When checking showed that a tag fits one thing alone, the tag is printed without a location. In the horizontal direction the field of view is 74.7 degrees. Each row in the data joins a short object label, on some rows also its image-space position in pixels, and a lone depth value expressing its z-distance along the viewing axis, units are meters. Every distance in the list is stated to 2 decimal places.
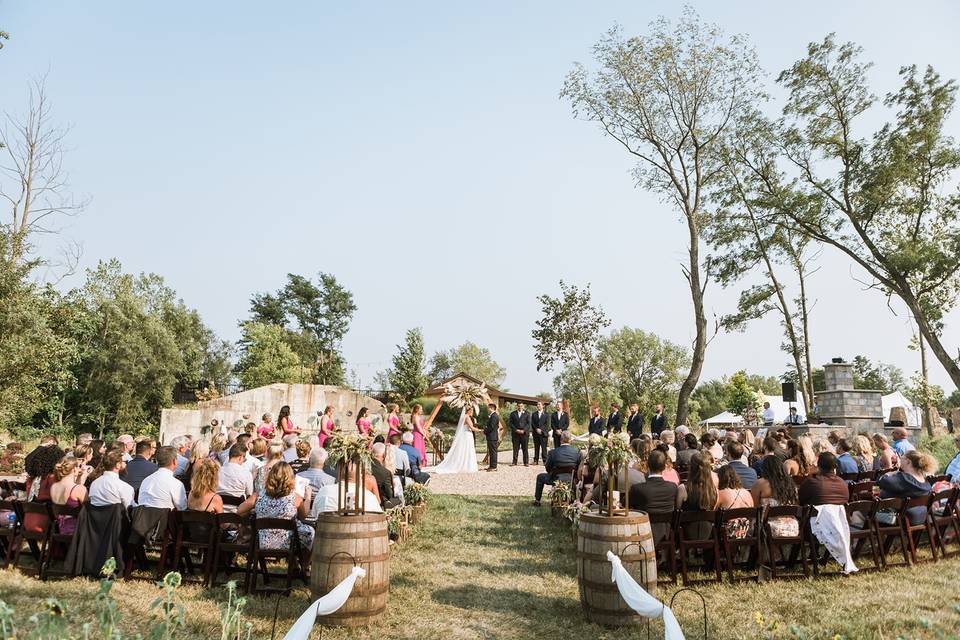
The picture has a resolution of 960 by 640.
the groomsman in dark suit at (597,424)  15.58
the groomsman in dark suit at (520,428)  17.66
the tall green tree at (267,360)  46.84
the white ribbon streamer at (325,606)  3.28
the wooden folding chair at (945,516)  6.81
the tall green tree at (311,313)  59.19
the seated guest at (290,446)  9.38
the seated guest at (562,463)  10.31
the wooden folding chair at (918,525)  6.51
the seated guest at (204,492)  6.33
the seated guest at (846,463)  8.77
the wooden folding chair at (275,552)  5.67
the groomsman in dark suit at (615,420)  15.57
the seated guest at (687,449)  9.12
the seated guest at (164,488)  6.26
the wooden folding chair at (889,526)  6.38
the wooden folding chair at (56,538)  6.05
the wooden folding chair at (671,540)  6.03
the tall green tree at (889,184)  18.17
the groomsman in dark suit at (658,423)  16.41
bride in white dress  16.81
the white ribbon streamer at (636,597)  3.84
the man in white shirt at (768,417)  20.19
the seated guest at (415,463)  10.77
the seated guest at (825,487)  6.32
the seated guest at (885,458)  8.88
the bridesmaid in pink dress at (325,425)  12.25
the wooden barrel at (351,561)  4.82
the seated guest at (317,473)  6.71
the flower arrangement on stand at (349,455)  5.28
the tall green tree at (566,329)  30.62
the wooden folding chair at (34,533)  6.13
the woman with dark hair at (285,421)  12.48
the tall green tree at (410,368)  37.97
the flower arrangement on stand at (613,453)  5.32
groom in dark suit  16.53
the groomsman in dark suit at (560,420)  16.80
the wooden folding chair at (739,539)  6.07
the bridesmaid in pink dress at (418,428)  14.71
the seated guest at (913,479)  6.79
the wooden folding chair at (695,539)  6.00
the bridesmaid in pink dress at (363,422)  12.30
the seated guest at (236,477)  7.06
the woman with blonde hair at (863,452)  9.26
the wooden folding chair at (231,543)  5.82
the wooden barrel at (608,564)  4.88
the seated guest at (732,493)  6.48
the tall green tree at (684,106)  20.17
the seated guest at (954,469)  7.94
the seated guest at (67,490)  6.36
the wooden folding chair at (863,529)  6.25
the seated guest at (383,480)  8.05
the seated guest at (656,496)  6.21
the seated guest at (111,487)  6.14
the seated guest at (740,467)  7.19
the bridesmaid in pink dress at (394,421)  13.44
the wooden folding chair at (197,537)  5.93
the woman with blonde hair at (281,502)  5.99
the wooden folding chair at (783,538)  6.16
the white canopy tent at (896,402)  33.31
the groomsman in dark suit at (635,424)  15.63
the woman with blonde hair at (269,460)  7.25
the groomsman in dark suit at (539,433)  18.44
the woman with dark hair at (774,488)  6.75
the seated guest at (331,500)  5.83
